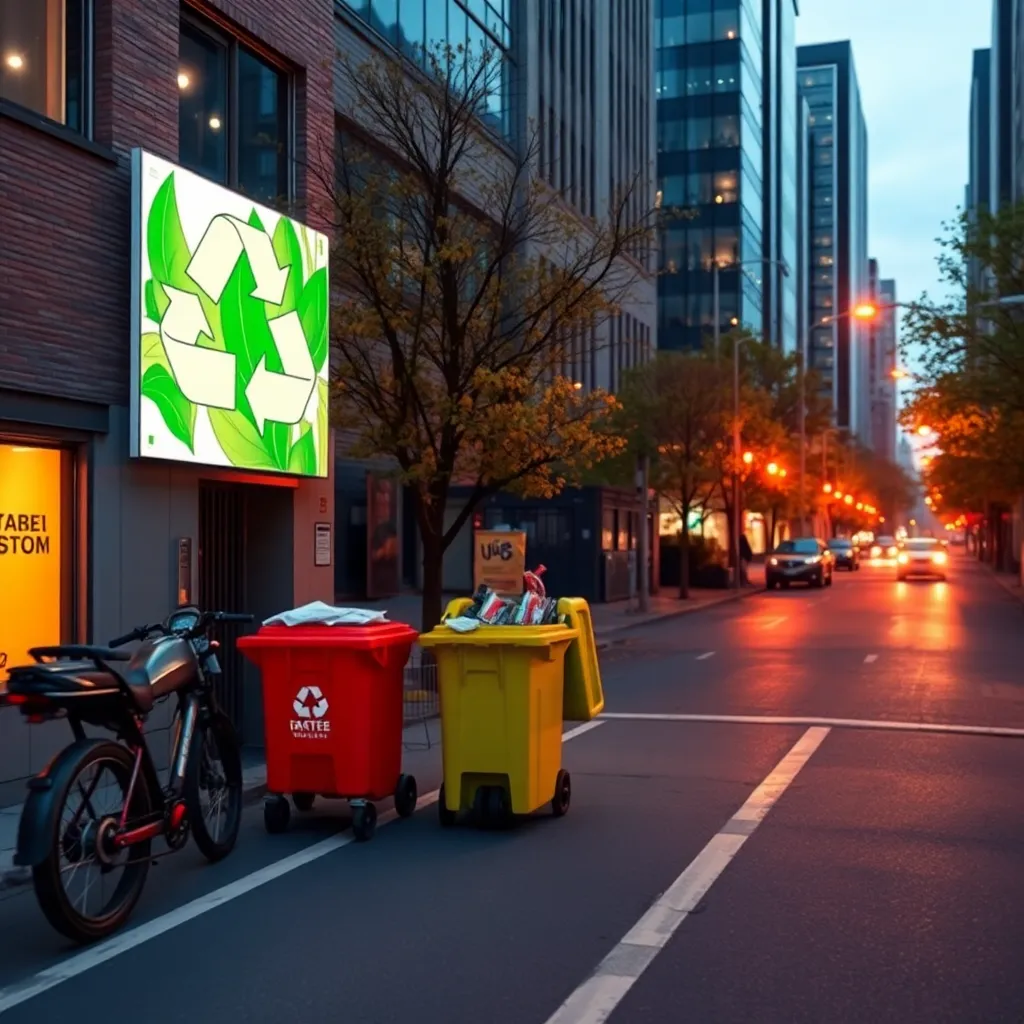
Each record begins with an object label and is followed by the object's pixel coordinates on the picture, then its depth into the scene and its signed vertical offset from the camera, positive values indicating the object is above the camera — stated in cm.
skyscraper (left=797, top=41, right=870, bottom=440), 15088 +3577
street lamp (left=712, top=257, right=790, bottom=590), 3922 +149
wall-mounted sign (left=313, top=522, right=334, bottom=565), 1232 -17
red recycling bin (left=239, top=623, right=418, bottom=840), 798 -105
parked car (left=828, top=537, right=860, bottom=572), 6881 -129
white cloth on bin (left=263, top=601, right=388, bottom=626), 805 -52
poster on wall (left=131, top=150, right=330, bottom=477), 1005 +153
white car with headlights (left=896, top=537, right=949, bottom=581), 5366 -124
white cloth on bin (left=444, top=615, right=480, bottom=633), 812 -57
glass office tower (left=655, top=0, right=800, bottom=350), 7619 +2077
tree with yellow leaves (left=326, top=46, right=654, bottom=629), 1489 +240
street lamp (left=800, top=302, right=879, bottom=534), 5531 +366
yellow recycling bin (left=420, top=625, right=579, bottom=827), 803 -110
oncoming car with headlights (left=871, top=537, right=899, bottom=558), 10019 -159
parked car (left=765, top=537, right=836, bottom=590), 4794 -134
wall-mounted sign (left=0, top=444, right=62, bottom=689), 931 -18
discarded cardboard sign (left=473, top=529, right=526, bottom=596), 2186 -51
